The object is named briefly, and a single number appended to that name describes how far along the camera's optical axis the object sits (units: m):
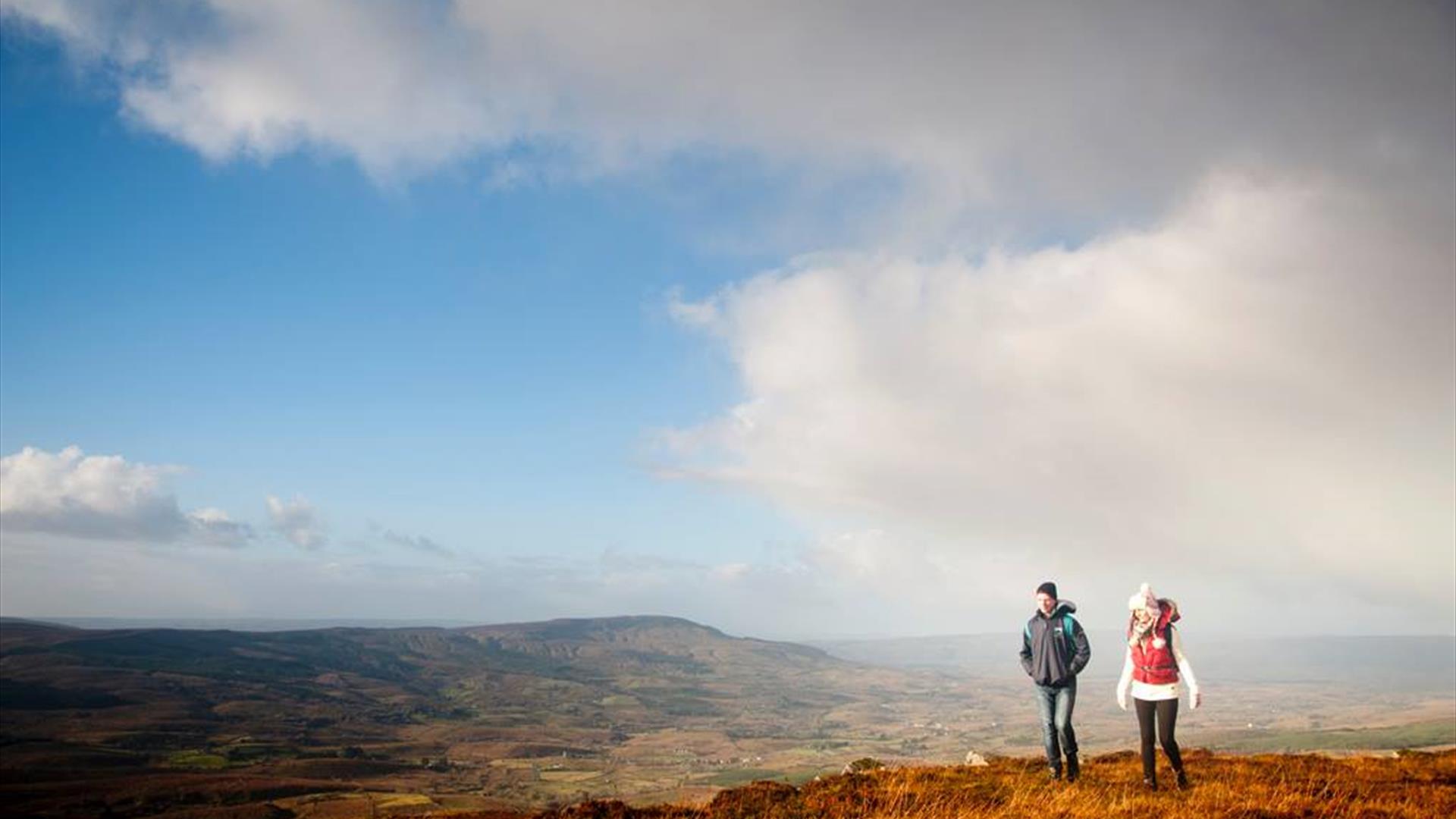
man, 12.88
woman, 11.47
